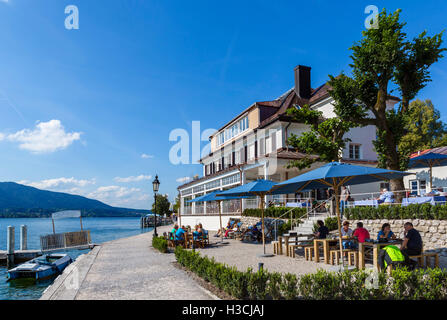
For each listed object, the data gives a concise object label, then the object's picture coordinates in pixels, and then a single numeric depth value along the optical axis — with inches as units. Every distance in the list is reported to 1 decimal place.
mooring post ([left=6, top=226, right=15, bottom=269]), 887.1
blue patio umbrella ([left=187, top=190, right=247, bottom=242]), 748.0
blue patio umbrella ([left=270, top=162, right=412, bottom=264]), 324.2
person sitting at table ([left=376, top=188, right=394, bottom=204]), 592.1
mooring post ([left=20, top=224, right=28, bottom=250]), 977.5
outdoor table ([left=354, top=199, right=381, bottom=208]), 623.7
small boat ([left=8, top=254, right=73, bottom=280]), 633.6
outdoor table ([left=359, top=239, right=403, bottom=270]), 321.1
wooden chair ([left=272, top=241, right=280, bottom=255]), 498.9
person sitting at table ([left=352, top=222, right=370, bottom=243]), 389.7
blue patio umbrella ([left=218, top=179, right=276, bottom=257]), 508.2
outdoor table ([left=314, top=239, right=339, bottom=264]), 395.2
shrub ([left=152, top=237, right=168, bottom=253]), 591.7
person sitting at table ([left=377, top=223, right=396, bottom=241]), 390.6
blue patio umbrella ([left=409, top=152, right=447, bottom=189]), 618.2
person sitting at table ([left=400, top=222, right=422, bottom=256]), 330.3
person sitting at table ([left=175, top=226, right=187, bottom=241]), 640.4
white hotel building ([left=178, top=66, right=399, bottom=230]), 949.8
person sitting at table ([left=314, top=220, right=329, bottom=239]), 451.5
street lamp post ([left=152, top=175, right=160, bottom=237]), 839.7
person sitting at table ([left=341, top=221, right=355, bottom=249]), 401.1
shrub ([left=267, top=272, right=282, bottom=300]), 248.1
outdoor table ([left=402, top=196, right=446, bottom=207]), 502.0
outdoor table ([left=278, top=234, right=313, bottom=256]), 472.9
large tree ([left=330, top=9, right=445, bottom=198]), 578.6
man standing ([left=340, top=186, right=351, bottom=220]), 680.5
